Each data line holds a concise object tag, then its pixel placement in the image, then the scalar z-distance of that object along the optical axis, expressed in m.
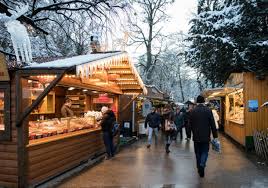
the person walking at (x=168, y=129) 9.55
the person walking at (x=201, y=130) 5.89
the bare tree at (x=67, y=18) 9.46
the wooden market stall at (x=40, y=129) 5.27
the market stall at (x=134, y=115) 13.41
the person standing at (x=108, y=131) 8.22
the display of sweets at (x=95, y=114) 9.05
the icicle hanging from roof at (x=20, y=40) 5.78
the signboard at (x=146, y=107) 16.35
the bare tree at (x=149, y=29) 23.92
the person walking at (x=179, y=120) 13.87
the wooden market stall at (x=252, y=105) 9.72
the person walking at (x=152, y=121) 10.64
